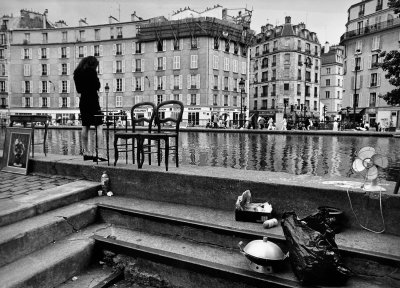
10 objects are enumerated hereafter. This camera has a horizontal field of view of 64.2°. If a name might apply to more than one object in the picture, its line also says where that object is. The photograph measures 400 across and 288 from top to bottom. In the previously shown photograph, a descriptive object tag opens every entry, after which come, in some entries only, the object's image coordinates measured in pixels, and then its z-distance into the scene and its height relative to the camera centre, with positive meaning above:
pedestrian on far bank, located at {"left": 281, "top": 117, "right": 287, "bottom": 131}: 28.67 -0.49
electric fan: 3.08 -0.45
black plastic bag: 2.35 -1.03
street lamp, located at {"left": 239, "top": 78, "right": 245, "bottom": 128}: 29.96 +3.37
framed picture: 5.40 -0.54
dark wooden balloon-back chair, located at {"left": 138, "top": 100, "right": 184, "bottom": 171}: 4.32 -0.23
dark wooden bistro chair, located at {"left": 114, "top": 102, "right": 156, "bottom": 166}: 4.57 -0.21
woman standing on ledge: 5.55 +0.44
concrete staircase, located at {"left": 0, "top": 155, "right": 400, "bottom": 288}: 2.62 -1.14
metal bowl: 2.54 -1.07
